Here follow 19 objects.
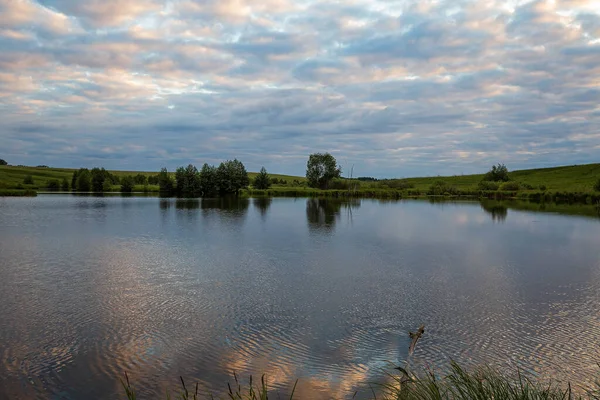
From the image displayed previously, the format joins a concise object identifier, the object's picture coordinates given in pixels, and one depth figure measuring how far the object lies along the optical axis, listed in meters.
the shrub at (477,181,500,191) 98.11
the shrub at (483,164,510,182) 115.62
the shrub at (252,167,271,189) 110.00
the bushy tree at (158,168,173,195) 110.44
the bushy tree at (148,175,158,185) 131.07
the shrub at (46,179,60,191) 119.62
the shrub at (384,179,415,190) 107.84
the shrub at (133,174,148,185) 132.50
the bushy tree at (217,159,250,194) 101.00
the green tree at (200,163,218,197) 102.88
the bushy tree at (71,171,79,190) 120.79
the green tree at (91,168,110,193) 118.25
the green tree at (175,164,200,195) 105.62
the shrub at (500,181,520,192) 92.81
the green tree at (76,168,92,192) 117.12
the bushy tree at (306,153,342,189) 117.88
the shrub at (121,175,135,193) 115.75
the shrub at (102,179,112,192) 118.70
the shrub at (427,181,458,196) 100.50
